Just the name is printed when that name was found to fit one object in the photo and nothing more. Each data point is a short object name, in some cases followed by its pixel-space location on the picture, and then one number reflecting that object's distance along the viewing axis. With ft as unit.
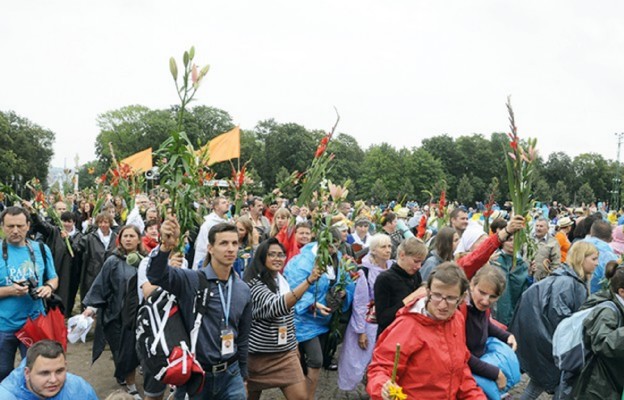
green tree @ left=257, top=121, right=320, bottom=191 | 215.31
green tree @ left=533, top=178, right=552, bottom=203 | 185.08
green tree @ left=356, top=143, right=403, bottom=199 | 233.76
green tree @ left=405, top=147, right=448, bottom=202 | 233.02
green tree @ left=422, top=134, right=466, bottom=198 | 261.03
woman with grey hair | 17.95
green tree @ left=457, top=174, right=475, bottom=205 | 218.32
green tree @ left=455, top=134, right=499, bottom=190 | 255.70
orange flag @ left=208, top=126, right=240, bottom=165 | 37.91
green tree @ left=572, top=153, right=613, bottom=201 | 274.36
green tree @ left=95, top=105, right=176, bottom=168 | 215.31
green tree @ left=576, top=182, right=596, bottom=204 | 209.56
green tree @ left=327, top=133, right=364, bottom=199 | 235.81
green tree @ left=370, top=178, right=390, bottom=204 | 180.79
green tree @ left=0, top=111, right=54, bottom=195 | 168.25
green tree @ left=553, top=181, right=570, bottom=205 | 214.92
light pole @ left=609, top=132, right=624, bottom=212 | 173.29
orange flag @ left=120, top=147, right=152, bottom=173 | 47.60
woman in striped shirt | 14.16
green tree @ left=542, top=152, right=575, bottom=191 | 268.00
